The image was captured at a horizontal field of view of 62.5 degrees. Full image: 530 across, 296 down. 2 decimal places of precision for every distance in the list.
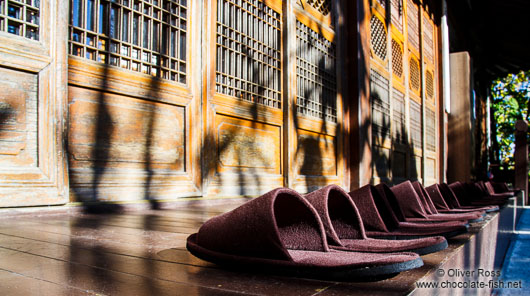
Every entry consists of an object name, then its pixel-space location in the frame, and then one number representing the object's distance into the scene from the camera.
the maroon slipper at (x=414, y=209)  1.95
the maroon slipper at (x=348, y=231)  1.11
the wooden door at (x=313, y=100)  4.40
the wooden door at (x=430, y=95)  9.18
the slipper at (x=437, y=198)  2.69
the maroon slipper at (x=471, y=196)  3.45
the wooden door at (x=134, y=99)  2.49
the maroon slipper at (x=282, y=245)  0.82
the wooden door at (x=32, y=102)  2.11
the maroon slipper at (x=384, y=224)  1.46
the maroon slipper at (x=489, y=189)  5.14
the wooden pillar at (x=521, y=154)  8.38
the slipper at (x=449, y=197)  2.94
